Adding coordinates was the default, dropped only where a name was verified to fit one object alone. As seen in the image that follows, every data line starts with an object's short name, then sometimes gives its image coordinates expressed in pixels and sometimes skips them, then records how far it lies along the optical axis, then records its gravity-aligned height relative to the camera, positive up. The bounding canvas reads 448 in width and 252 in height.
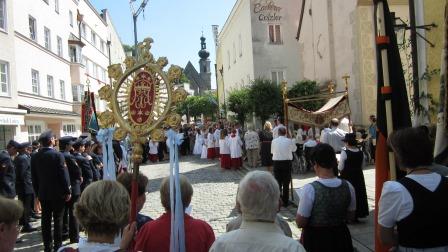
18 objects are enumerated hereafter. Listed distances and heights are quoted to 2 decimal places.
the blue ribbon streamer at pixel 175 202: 3.49 -0.59
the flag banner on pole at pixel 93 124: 7.21 +0.15
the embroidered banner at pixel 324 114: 12.96 +0.21
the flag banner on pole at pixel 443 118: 3.73 -0.03
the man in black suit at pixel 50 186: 7.39 -0.84
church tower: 100.81 +13.96
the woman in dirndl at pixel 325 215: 4.11 -0.87
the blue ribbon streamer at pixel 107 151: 4.14 -0.18
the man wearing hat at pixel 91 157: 9.44 -0.52
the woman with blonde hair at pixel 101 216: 2.56 -0.48
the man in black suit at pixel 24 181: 9.41 -0.96
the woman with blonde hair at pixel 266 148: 14.04 -0.77
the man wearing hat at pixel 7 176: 8.99 -0.78
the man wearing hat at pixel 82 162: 8.77 -0.57
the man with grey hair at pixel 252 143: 17.66 -0.74
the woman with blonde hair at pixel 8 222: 2.29 -0.44
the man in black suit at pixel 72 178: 8.06 -0.81
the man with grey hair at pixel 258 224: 2.48 -0.58
